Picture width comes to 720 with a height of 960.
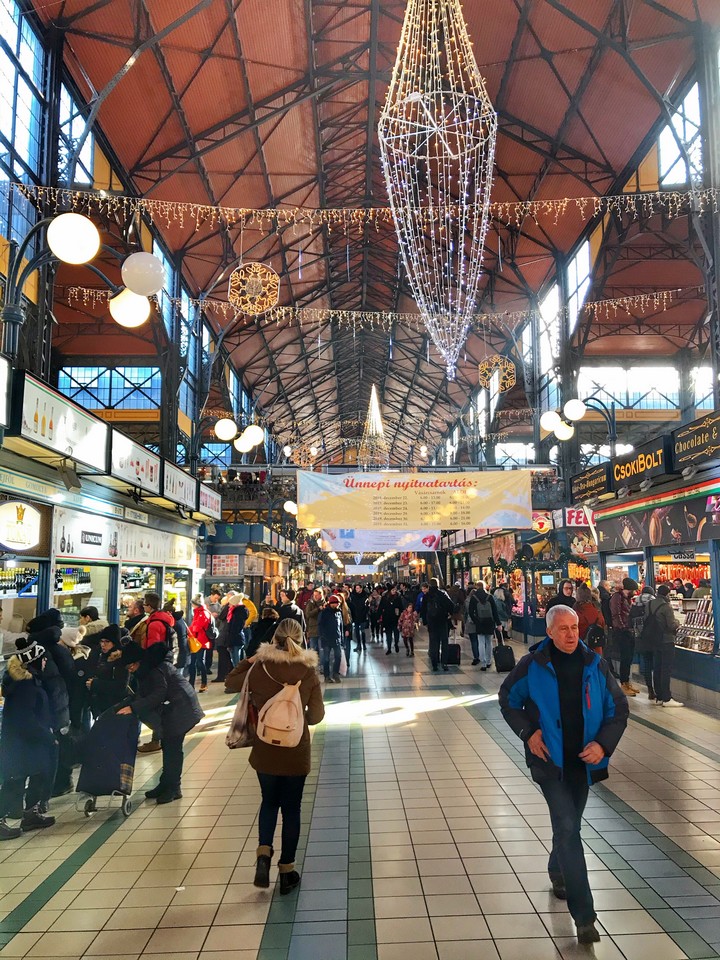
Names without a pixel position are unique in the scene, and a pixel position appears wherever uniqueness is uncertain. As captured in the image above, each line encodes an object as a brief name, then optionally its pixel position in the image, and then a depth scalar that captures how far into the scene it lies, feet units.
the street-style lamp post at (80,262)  17.03
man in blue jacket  11.26
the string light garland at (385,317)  57.57
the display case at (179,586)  51.57
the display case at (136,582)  40.06
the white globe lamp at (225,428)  40.93
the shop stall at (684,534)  30.91
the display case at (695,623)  32.17
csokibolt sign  34.71
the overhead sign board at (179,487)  41.22
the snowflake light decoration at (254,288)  40.01
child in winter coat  55.26
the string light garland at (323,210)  35.63
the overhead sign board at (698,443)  29.55
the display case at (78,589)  30.64
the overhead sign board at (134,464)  31.86
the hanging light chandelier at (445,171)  21.22
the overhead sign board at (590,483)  44.16
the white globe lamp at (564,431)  47.83
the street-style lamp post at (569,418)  43.16
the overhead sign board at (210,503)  52.38
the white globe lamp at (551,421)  46.96
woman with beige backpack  12.99
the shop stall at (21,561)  24.91
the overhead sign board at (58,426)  22.03
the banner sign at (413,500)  34.68
